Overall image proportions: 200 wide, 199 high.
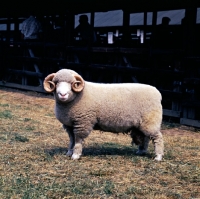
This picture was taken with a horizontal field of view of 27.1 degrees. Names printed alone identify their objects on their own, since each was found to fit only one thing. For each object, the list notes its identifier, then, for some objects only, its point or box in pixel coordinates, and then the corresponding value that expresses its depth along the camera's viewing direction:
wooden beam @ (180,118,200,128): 8.89
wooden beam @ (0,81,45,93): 14.02
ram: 5.40
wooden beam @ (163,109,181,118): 9.49
